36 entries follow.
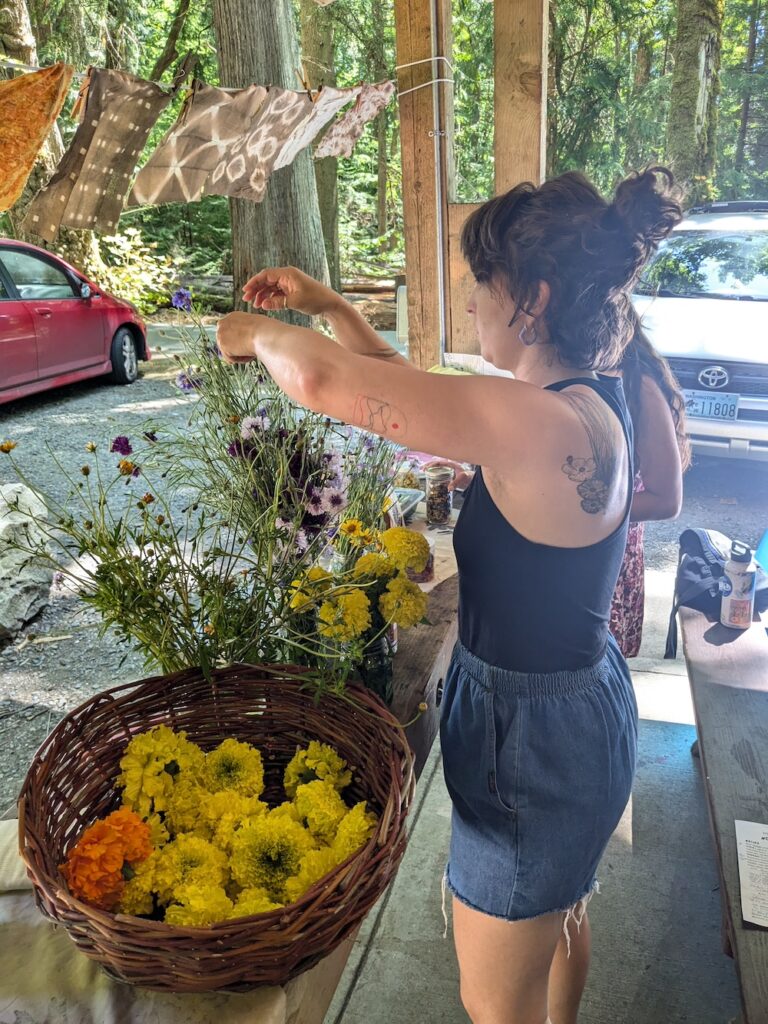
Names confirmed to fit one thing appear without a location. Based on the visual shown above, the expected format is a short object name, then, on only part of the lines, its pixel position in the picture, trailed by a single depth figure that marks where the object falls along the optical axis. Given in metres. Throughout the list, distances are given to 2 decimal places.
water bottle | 2.38
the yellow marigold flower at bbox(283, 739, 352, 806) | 1.23
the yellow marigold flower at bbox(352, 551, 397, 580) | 1.33
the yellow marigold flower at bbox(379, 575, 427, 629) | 1.31
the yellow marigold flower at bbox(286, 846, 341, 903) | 1.02
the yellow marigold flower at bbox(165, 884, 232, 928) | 0.94
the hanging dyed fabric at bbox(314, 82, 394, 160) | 3.24
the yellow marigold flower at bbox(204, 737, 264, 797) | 1.24
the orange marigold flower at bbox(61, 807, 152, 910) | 0.99
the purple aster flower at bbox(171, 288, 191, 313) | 1.60
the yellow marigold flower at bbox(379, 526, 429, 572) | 1.35
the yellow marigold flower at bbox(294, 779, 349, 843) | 1.12
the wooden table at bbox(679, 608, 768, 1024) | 1.39
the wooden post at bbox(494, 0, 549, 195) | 3.00
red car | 6.53
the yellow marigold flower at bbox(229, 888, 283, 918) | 0.96
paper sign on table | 1.46
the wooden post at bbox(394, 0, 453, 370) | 3.19
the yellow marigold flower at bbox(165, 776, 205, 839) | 1.17
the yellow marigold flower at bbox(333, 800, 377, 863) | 1.05
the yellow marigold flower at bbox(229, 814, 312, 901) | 1.04
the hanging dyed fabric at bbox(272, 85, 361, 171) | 2.79
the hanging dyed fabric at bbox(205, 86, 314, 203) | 2.65
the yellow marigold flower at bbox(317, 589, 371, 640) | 1.24
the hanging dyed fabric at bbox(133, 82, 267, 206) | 2.39
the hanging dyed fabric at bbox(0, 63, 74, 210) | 2.14
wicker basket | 0.87
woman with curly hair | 1.13
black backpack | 2.49
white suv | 4.84
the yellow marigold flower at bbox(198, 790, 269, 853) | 1.13
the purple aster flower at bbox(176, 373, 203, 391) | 1.56
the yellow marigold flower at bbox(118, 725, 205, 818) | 1.19
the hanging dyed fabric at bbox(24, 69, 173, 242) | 2.21
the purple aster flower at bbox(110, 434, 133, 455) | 1.25
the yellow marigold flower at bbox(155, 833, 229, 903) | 1.04
